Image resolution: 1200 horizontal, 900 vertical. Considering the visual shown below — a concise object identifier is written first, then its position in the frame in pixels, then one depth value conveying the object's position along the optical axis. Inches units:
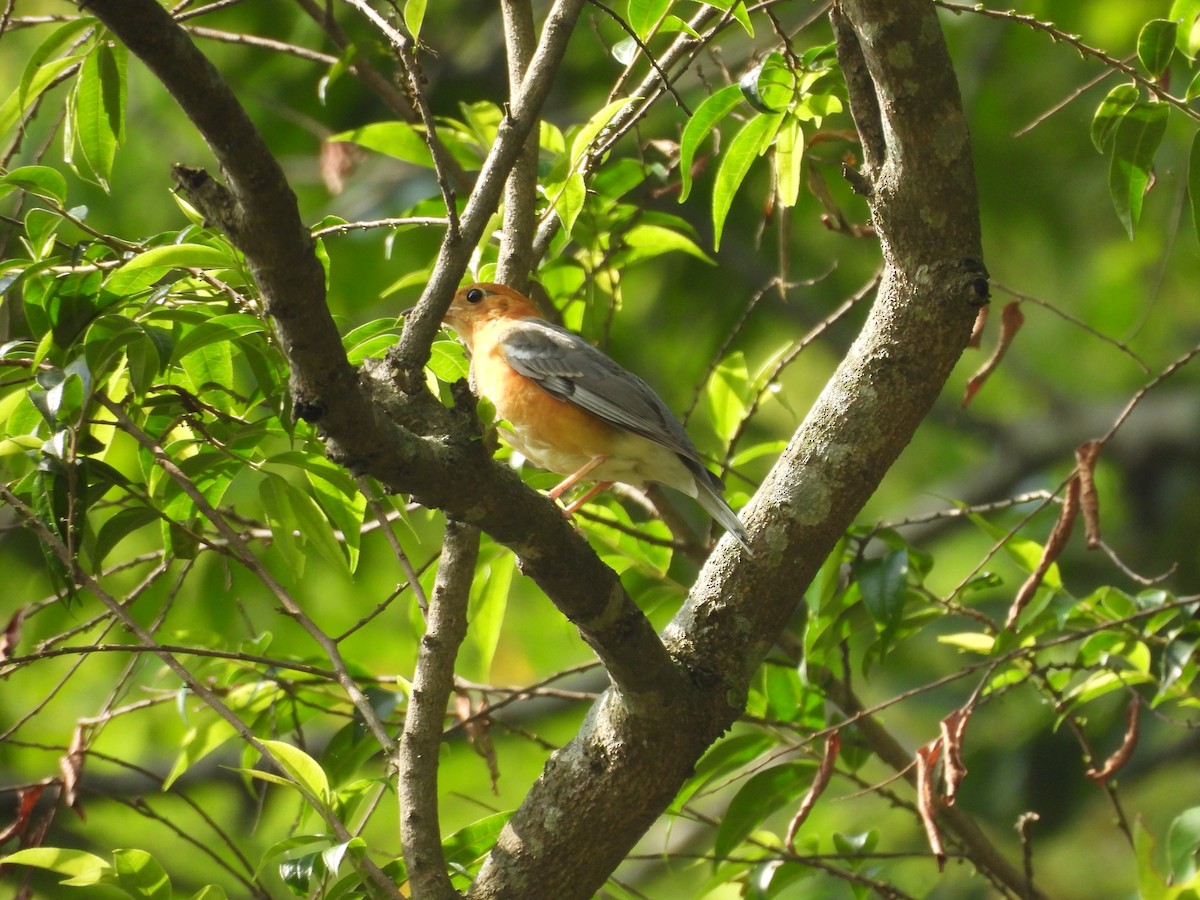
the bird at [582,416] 325.4
